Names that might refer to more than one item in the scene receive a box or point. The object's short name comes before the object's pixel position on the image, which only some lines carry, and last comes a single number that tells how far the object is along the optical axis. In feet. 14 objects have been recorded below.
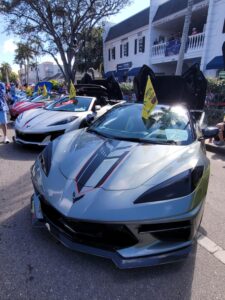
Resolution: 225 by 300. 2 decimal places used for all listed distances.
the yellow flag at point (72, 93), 20.91
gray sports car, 5.80
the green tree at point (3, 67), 223.92
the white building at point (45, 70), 271.49
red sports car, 29.07
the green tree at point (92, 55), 99.93
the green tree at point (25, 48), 76.55
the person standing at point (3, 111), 18.93
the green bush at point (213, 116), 26.32
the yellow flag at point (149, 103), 10.22
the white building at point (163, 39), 47.26
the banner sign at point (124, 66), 76.79
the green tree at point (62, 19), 61.72
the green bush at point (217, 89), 27.66
